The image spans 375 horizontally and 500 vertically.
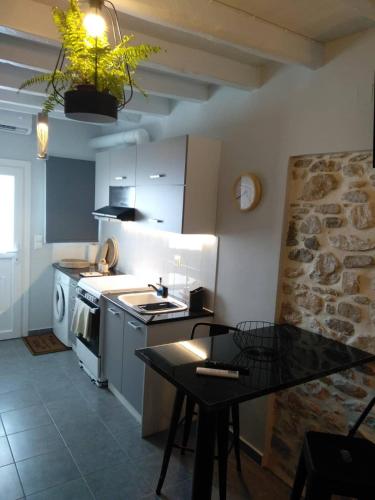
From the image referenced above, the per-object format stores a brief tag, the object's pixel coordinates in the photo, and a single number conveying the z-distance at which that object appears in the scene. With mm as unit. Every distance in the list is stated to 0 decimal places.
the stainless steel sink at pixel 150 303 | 3189
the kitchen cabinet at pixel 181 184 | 3006
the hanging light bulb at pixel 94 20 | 1490
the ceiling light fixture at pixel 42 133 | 2656
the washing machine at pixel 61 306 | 4549
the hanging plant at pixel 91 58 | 1573
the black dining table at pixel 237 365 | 1660
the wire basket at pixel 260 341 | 2170
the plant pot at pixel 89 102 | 1642
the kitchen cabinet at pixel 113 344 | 3320
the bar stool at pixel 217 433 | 2230
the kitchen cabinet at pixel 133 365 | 3012
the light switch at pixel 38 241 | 4949
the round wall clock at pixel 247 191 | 2744
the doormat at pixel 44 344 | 4552
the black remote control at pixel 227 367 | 1906
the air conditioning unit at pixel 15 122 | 4355
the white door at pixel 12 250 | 4719
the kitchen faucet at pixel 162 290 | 3625
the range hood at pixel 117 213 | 3766
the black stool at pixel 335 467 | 1608
